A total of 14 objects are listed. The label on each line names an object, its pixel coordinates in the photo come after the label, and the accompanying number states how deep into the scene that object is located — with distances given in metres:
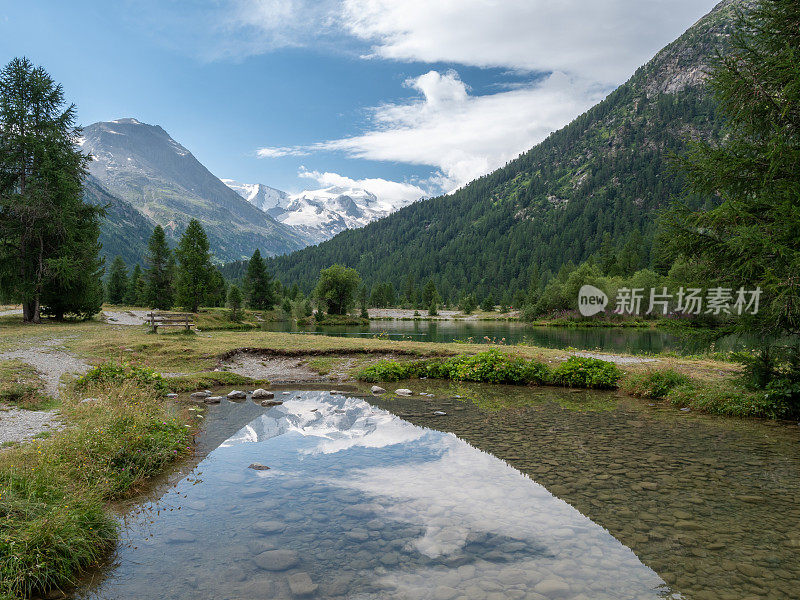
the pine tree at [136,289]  89.41
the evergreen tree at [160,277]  79.75
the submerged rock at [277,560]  6.00
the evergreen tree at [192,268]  66.62
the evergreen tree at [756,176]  11.62
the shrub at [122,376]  14.69
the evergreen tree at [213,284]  68.44
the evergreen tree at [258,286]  101.62
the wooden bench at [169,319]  29.08
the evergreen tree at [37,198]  31.69
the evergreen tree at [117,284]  100.06
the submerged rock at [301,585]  5.38
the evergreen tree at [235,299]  68.00
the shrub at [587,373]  19.33
